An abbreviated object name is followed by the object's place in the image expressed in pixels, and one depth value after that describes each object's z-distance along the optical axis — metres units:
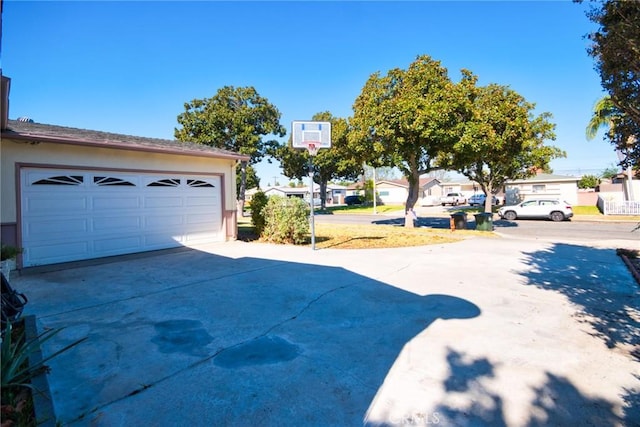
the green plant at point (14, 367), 2.55
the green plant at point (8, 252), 5.16
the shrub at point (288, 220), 11.26
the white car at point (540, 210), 21.53
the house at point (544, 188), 34.81
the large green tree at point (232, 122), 28.25
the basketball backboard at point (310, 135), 10.19
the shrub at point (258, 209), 12.10
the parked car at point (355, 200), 50.28
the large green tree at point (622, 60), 3.98
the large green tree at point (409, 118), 13.67
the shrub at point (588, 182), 37.09
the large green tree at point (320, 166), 34.52
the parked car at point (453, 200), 43.12
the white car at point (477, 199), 40.75
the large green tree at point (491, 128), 13.94
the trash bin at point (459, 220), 15.96
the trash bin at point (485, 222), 15.41
